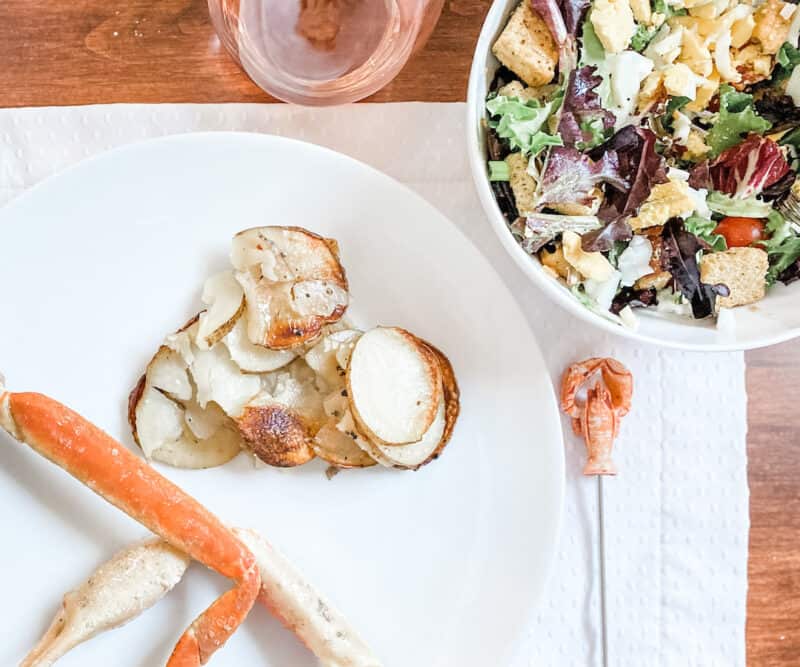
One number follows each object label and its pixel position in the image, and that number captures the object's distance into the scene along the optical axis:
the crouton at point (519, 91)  0.72
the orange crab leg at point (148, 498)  0.74
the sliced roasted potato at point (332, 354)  0.77
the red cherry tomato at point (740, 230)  0.75
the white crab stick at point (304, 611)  0.77
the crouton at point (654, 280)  0.75
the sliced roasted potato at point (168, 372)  0.77
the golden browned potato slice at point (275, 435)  0.75
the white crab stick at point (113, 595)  0.74
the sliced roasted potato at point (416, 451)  0.75
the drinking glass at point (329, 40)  0.82
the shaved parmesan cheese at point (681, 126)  0.74
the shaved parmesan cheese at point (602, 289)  0.73
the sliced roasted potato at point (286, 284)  0.74
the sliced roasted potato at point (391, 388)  0.74
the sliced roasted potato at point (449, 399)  0.79
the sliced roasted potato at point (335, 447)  0.76
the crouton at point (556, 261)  0.73
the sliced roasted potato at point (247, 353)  0.76
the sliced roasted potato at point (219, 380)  0.76
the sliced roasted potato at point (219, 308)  0.75
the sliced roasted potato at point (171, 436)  0.77
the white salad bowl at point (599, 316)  0.72
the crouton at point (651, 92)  0.72
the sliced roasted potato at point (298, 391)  0.77
